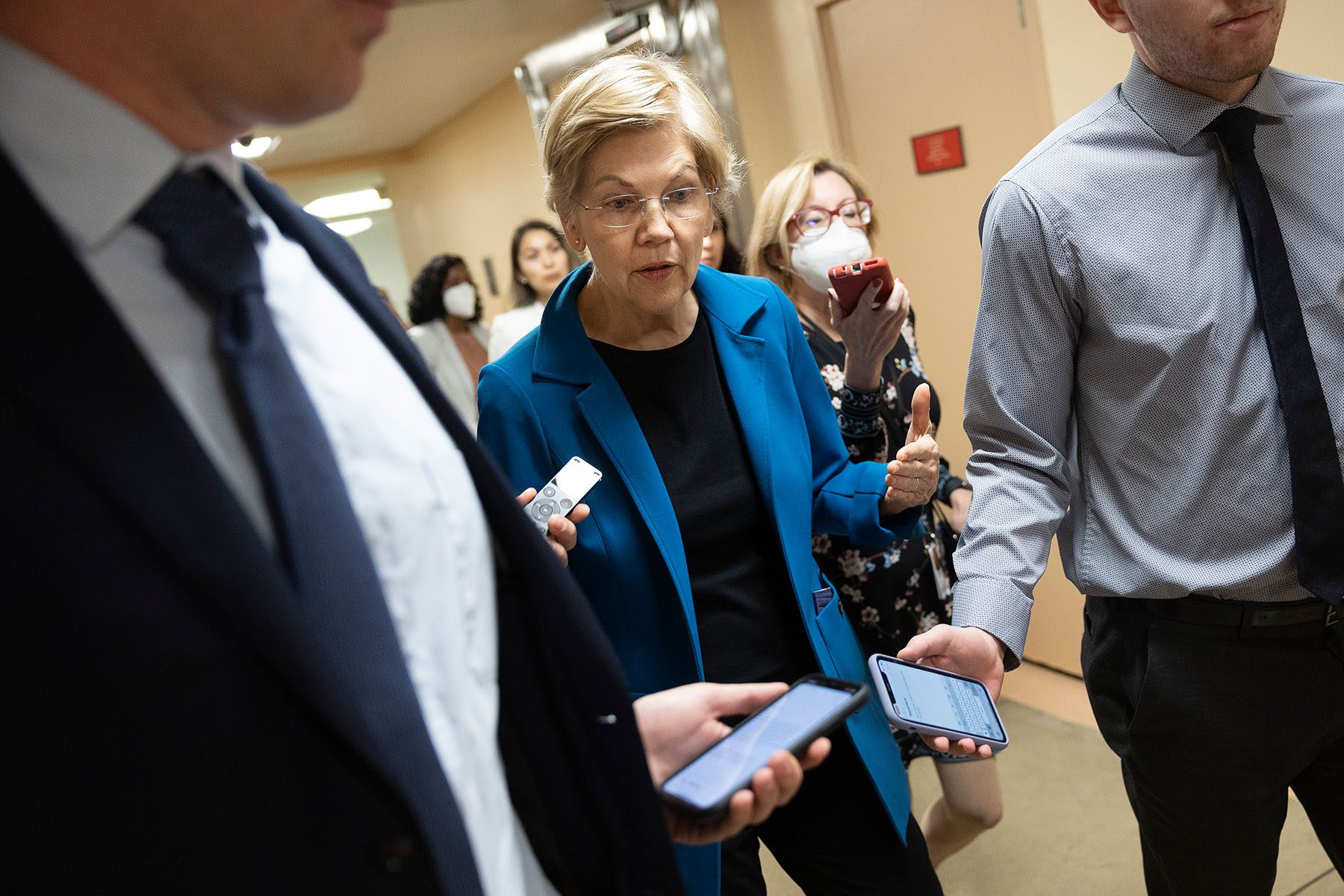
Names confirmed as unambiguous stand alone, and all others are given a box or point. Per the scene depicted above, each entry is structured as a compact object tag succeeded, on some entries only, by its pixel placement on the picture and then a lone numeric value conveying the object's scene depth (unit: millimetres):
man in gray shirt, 1539
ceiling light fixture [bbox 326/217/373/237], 11984
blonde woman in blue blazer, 1648
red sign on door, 3805
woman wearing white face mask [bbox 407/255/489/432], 6277
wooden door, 3547
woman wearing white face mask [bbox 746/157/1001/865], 2213
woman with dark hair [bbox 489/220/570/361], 6008
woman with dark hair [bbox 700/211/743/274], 3551
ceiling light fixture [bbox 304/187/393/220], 11570
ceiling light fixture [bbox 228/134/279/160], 8289
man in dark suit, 618
